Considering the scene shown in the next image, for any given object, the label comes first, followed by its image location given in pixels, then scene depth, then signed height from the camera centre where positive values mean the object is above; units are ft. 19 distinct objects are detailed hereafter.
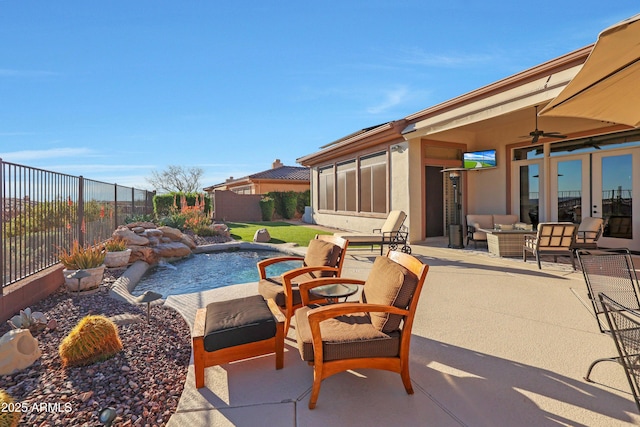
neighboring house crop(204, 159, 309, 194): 78.12 +7.38
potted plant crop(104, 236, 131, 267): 22.03 -2.94
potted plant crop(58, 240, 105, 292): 16.45 -3.01
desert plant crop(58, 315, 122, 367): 8.89 -3.77
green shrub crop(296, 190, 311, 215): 71.97 +2.23
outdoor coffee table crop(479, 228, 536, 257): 24.82 -2.56
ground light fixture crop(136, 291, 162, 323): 11.80 -3.22
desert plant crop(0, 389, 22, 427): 6.04 -3.89
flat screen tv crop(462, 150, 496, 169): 34.78 +5.56
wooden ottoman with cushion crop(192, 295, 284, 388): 8.18 -3.33
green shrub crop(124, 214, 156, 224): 33.76 -0.82
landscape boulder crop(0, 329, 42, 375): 8.60 -3.88
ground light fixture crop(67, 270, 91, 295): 14.71 -2.92
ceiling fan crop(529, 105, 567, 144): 24.48 +5.80
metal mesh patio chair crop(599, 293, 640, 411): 6.19 -2.87
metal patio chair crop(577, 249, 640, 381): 9.80 -2.14
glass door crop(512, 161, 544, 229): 31.86 +1.79
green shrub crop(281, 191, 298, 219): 70.18 +1.63
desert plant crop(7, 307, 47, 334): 11.07 -3.86
